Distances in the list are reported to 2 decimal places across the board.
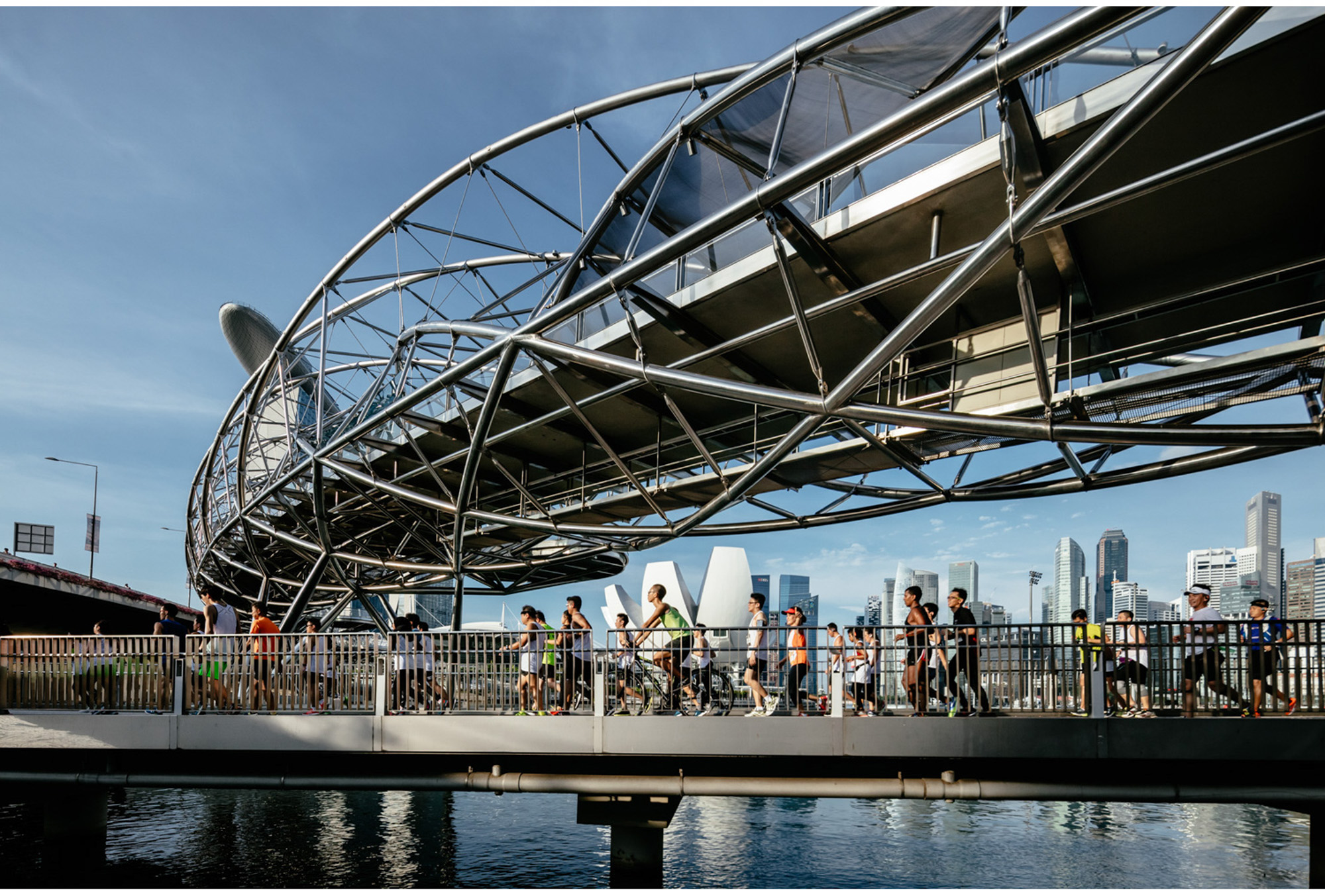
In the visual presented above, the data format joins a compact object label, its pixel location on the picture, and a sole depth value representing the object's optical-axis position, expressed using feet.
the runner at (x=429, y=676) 42.24
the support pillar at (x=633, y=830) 41.93
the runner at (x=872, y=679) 38.19
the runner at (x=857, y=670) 38.50
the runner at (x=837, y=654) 38.11
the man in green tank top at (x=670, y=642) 39.45
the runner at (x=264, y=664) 43.73
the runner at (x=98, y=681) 46.19
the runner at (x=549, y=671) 42.39
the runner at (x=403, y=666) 42.41
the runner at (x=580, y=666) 42.32
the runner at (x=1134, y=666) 36.63
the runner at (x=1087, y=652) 36.29
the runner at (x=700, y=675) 41.47
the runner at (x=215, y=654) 44.14
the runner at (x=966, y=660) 36.96
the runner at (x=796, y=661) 40.14
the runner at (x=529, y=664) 43.16
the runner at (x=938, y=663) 37.25
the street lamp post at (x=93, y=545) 247.29
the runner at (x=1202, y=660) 35.76
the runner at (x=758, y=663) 39.99
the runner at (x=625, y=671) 41.29
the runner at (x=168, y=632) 45.44
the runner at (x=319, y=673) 43.50
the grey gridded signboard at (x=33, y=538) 234.99
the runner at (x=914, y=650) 37.14
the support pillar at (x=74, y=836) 51.16
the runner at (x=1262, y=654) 35.27
